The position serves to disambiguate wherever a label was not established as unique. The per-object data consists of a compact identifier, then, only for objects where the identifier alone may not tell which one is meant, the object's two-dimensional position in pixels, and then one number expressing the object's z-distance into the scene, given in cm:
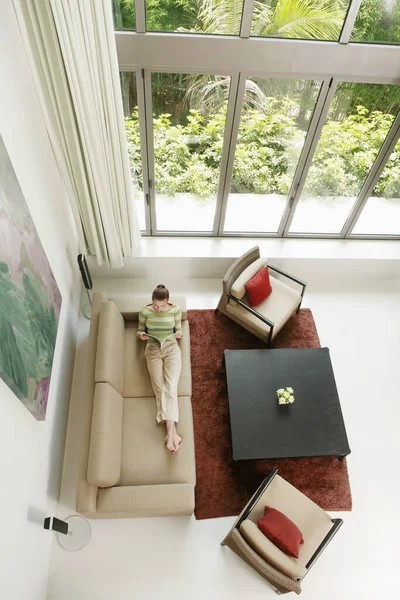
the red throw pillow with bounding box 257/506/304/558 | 320
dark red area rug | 388
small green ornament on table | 398
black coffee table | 383
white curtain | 290
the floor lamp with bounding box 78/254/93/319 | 426
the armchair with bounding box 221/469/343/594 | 304
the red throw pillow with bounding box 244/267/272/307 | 448
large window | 343
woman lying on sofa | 381
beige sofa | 327
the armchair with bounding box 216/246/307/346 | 446
